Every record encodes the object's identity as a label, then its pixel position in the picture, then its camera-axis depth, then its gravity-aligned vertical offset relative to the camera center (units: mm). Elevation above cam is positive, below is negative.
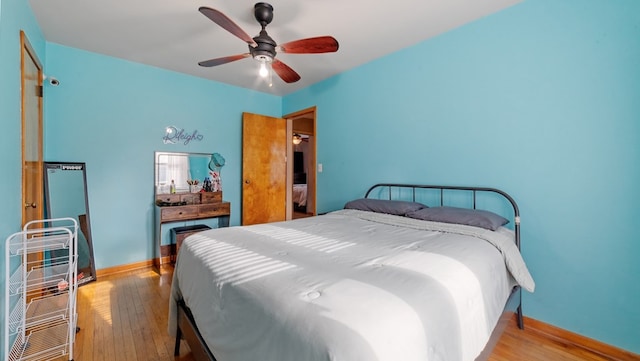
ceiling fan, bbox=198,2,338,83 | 1953 +1036
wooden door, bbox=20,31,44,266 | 2008 +423
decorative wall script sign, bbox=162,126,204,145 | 3570 +636
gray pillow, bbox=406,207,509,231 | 1953 -292
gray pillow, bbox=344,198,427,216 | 2501 -253
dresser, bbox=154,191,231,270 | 3285 -376
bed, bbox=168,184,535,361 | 792 -409
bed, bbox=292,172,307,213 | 7305 -463
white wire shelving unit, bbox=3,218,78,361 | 1557 -852
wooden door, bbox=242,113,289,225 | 4152 +214
